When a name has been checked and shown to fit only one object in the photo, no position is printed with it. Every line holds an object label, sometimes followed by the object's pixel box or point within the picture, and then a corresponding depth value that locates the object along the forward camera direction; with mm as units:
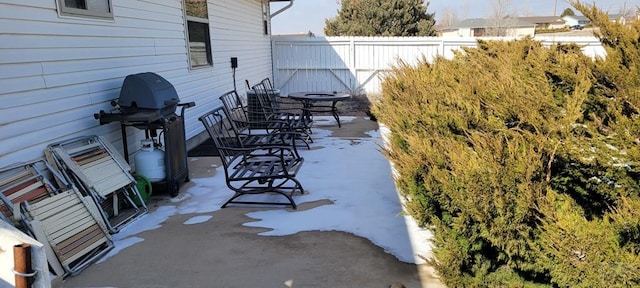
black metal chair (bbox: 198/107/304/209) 3824
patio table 7309
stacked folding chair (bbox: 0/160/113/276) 2684
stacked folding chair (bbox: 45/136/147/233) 3350
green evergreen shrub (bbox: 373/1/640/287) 1724
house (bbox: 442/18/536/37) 25984
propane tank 4105
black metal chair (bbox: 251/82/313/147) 5941
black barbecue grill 3859
